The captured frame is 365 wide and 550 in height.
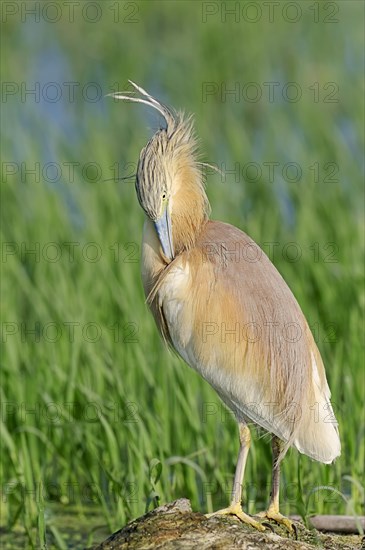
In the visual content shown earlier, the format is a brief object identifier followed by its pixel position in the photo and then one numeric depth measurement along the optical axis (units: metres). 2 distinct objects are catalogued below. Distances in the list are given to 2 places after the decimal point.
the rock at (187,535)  6.51
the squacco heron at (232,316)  7.46
